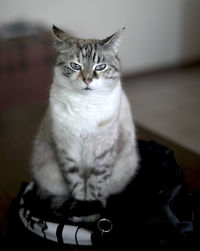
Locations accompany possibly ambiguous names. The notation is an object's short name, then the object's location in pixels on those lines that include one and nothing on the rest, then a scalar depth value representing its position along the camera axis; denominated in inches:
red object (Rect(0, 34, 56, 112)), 109.2
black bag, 47.4
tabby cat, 50.3
